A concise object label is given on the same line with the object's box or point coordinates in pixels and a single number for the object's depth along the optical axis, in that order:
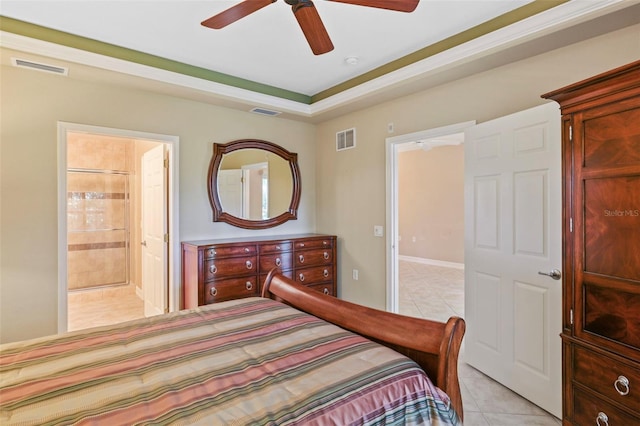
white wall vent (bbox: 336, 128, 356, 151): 4.06
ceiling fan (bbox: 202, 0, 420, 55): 1.71
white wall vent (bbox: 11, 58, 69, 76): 2.56
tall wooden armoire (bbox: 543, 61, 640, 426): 1.44
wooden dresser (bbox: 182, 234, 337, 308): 3.20
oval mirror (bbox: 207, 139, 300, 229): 3.79
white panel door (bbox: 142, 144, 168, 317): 3.55
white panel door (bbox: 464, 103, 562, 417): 2.16
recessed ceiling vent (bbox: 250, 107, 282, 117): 3.82
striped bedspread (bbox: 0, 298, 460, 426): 1.01
